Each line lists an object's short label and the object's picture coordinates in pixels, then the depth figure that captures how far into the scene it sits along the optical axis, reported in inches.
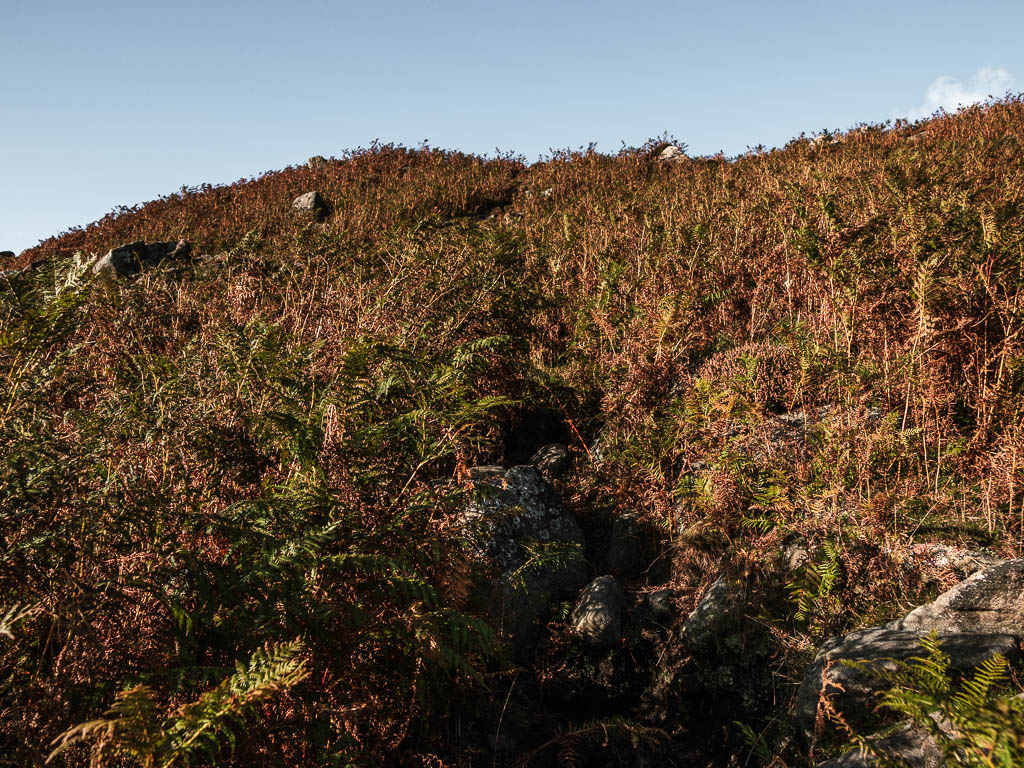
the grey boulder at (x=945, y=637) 96.0
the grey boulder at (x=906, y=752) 82.4
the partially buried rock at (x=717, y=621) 126.0
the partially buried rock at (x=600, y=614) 132.4
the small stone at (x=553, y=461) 179.8
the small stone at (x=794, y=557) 126.5
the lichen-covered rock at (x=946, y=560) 111.8
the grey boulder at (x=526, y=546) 127.6
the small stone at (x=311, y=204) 461.4
